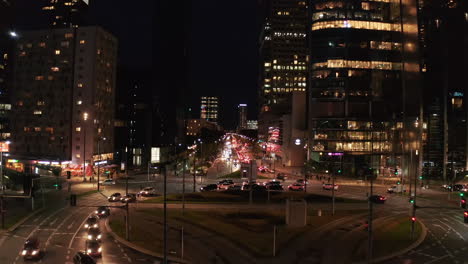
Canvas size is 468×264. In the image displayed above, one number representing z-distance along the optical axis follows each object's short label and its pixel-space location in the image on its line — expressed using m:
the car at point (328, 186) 77.15
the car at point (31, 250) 32.53
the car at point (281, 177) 93.62
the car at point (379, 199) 64.06
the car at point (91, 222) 42.44
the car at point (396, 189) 78.55
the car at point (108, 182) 82.12
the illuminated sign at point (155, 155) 149.38
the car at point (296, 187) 74.94
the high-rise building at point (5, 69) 117.00
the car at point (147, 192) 66.38
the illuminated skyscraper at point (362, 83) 117.88
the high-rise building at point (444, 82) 114.69
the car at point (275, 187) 73.47
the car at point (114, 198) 60.69
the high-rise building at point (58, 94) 111.81
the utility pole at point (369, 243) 29.69
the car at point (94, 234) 38.47
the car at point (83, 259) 29.08
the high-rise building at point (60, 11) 197.62
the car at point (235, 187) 73.81
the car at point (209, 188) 72.25
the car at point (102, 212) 50.28
